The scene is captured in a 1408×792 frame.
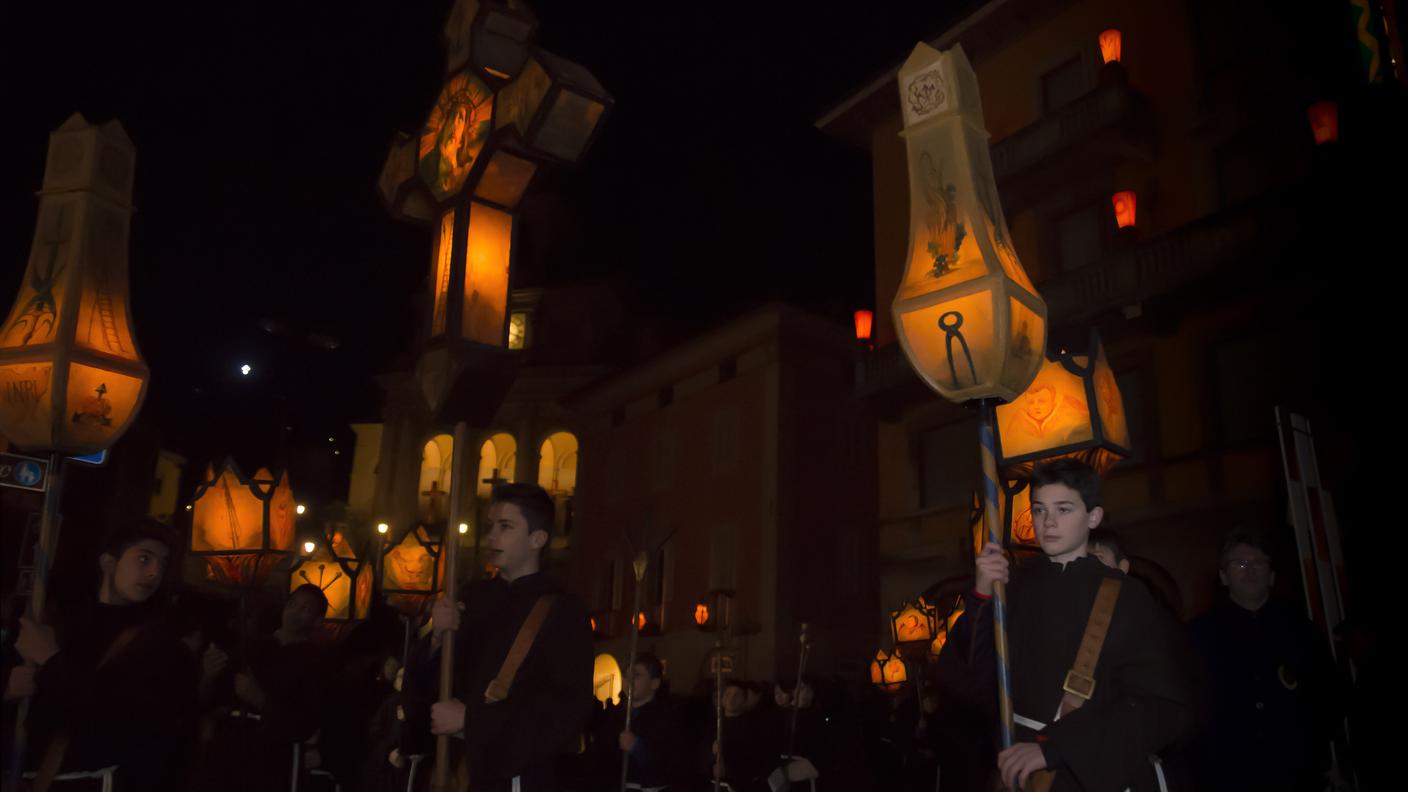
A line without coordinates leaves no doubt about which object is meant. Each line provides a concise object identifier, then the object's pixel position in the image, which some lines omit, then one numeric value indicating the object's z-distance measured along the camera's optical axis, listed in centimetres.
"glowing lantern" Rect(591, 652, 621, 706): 2681
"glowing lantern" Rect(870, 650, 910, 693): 1722
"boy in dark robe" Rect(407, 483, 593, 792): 421
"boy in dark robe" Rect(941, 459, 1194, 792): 368
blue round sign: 820
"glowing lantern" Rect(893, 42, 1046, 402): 454
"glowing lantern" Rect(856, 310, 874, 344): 2255
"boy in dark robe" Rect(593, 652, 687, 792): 890
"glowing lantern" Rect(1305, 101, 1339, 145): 1412
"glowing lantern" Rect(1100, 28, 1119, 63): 1778
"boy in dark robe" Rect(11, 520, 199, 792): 502
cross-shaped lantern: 504
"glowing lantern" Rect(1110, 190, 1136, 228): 1677
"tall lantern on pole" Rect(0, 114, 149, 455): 555
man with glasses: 562
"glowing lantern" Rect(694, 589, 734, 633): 2383
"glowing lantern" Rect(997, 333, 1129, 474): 751
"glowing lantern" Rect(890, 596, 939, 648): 1474
